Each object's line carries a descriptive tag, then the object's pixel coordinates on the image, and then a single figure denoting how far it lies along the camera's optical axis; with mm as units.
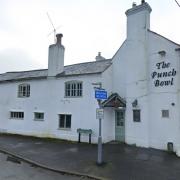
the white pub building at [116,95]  14766
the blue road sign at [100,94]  11195
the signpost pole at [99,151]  11102
